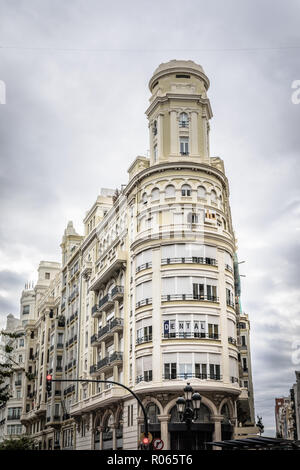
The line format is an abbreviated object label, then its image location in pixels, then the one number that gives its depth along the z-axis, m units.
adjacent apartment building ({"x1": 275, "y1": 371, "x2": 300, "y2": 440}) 93.62
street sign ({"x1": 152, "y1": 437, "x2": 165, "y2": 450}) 28.50
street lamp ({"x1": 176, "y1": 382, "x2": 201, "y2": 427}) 26.20
